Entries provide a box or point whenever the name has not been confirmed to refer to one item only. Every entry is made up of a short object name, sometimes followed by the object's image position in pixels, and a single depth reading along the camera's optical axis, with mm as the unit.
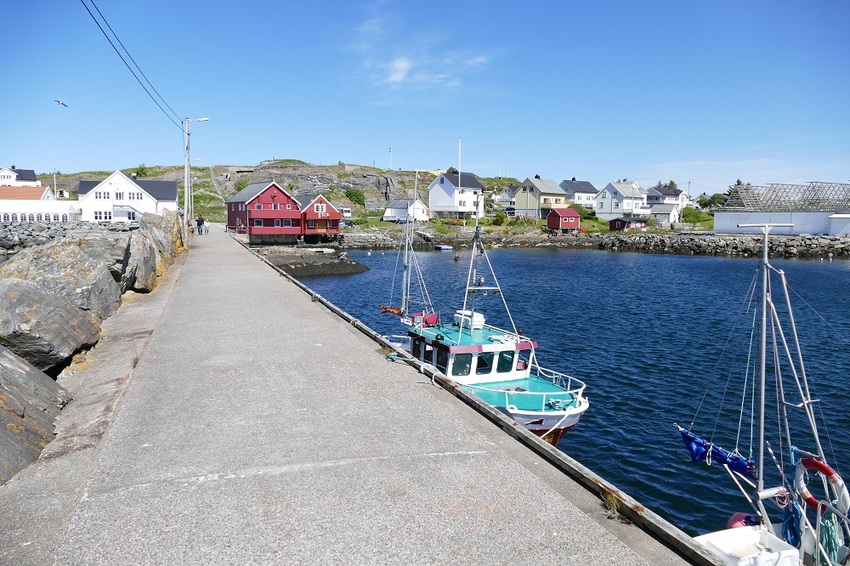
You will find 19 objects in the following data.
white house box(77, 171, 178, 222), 78812
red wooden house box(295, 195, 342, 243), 79312
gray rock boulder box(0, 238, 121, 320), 16750
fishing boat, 15867
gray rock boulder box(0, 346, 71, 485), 8547
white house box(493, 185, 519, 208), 141625
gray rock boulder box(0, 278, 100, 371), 11617
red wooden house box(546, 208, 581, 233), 109312
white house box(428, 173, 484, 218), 115438
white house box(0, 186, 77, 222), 78250
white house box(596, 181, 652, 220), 122312
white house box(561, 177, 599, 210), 134500
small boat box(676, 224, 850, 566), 9000
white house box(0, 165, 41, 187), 128500
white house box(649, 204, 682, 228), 129500
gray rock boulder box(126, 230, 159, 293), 23438
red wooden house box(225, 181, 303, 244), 73875
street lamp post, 58800
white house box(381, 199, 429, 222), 112731
